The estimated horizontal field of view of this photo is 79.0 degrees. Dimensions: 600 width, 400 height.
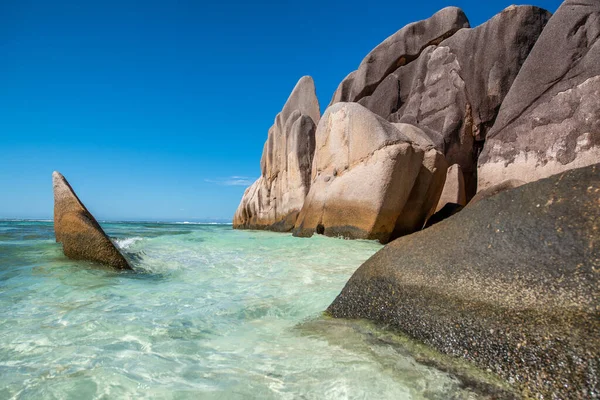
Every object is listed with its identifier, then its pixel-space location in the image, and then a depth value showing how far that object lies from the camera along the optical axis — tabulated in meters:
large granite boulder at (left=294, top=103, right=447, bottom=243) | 7.24
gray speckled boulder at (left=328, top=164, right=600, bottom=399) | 1.52
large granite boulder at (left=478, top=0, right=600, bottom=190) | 7.44
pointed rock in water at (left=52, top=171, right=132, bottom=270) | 4.40
